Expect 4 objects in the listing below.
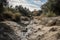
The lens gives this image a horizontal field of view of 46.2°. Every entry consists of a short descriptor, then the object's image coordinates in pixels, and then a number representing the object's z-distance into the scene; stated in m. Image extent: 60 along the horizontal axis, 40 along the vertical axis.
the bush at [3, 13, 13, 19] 10.43
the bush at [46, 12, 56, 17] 8.21
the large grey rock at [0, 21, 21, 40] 5.48
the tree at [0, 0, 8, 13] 10.36
